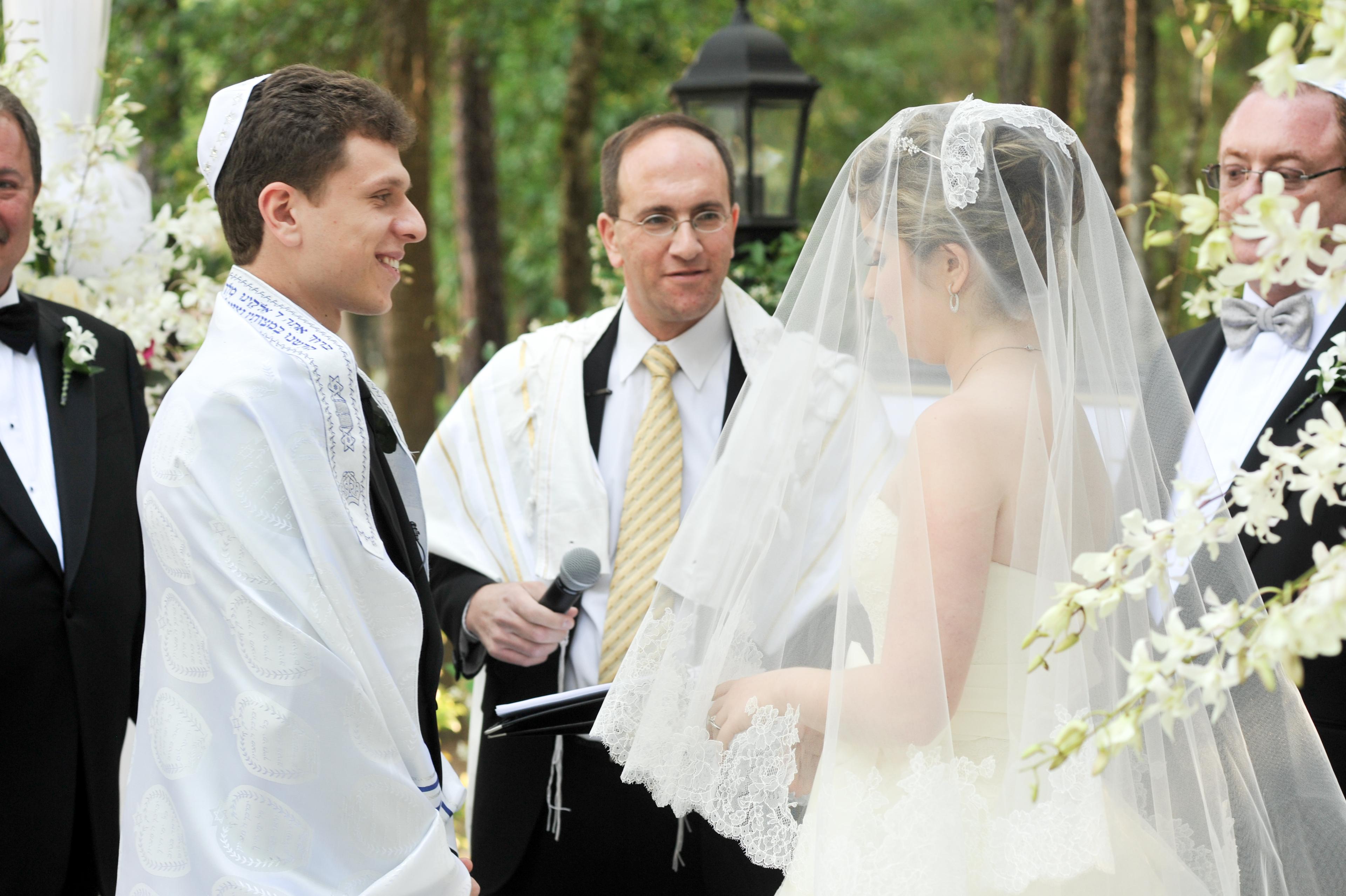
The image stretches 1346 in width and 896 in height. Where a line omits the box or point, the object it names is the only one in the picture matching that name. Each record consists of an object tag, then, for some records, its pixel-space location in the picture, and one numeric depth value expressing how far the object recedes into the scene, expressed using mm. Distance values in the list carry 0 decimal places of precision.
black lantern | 4684
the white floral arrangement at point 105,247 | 3666
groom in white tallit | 1900
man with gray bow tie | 2658
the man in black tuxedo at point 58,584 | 2795
